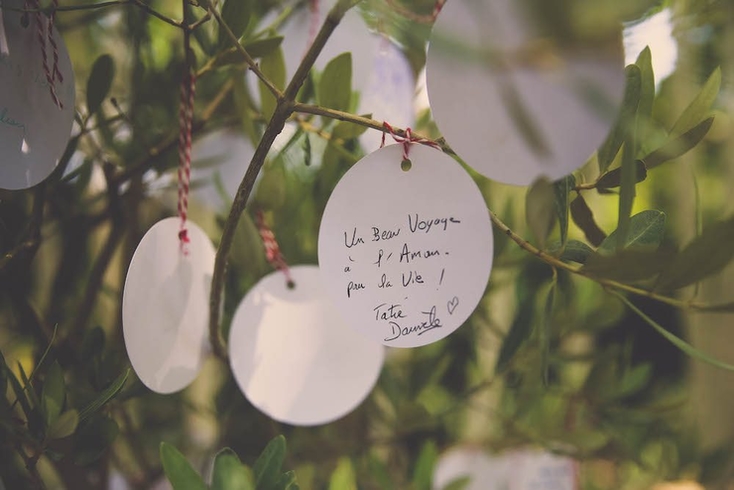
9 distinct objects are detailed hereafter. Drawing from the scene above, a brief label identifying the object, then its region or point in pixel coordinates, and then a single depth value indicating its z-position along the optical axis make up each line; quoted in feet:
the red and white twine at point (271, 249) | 1.70
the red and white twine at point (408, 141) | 1.27
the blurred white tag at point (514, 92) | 0.97
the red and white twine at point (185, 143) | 1.50
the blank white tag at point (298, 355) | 1.64
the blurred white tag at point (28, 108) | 1.35
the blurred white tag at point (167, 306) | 1.40
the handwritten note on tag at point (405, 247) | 1.29
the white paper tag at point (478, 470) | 2.52
